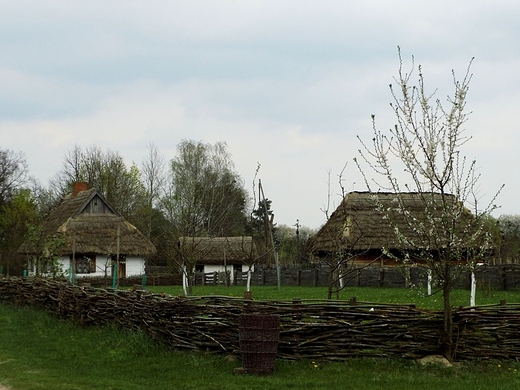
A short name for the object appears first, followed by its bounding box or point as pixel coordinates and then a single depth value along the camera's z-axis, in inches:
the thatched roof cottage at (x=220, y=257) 1940.2
